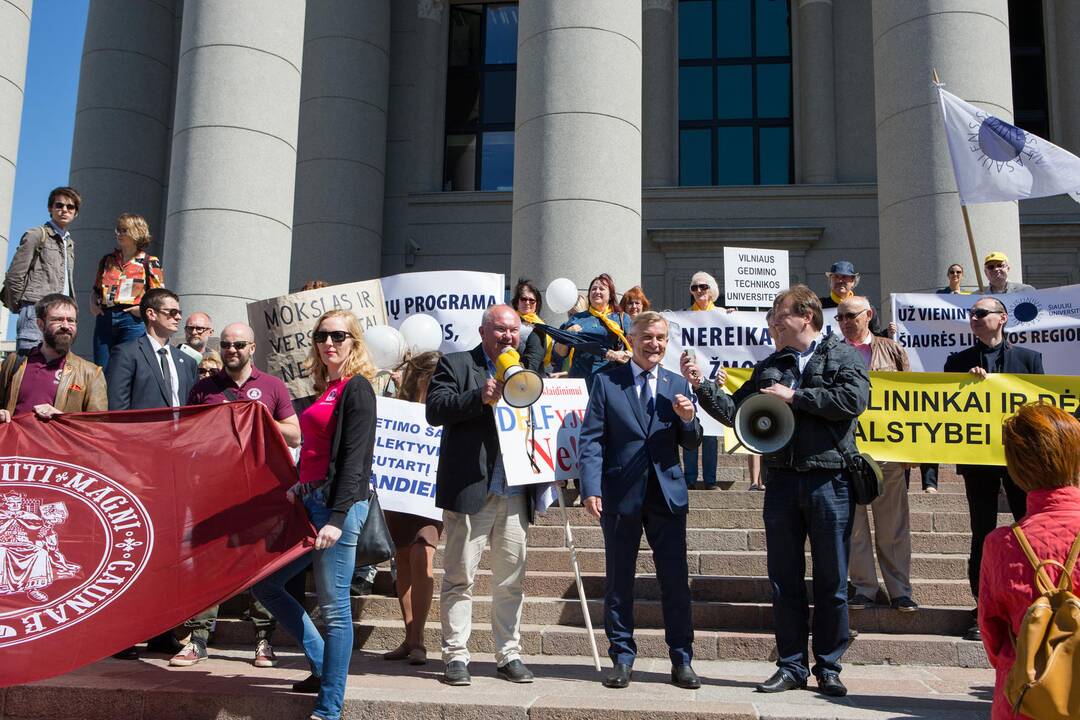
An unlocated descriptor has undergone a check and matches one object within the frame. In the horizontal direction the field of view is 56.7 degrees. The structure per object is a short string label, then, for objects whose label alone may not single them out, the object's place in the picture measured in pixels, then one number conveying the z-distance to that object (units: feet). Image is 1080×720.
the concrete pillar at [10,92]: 42.37
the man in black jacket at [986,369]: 21.76
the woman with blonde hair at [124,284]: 27.32
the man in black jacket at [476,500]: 19.01
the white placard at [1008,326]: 30.45
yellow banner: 24.35
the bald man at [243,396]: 20.22
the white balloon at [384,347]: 26.89
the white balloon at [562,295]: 35.53
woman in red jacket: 9.87
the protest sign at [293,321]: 28.89
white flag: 32.71
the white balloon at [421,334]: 29.40
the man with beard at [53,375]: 20.22
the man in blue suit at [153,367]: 22.09
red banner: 16.92
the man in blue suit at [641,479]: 18.76
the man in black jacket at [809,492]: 18.06
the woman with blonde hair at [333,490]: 16.40
